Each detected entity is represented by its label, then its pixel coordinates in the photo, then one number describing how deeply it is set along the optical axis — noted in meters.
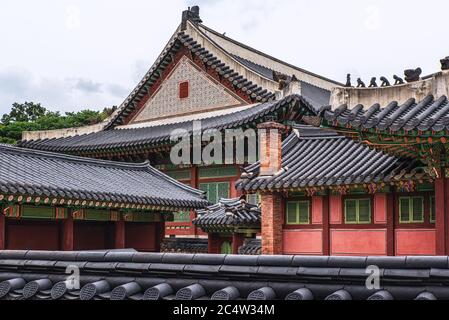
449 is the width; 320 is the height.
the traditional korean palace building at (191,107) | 26.50
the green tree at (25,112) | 66.69
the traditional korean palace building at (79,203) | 16.08
